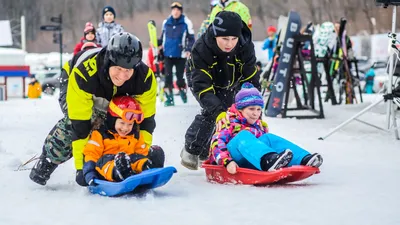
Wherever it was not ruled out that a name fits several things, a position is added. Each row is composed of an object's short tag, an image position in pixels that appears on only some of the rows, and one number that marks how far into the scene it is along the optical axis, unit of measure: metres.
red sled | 6.22
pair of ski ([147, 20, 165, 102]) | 20.89
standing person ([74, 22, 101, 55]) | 13.53
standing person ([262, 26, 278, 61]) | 21.14
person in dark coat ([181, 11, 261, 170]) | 7.43
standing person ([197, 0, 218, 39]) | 15.46
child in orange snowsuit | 5.91
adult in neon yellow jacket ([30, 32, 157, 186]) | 5.89
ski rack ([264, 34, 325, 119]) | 15.01
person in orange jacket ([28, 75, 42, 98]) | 29.76
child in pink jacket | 6.39
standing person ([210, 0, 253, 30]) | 14.24
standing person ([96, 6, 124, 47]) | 14.88
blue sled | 5.68
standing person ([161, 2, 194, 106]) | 17.50
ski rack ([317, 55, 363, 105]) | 17.79
